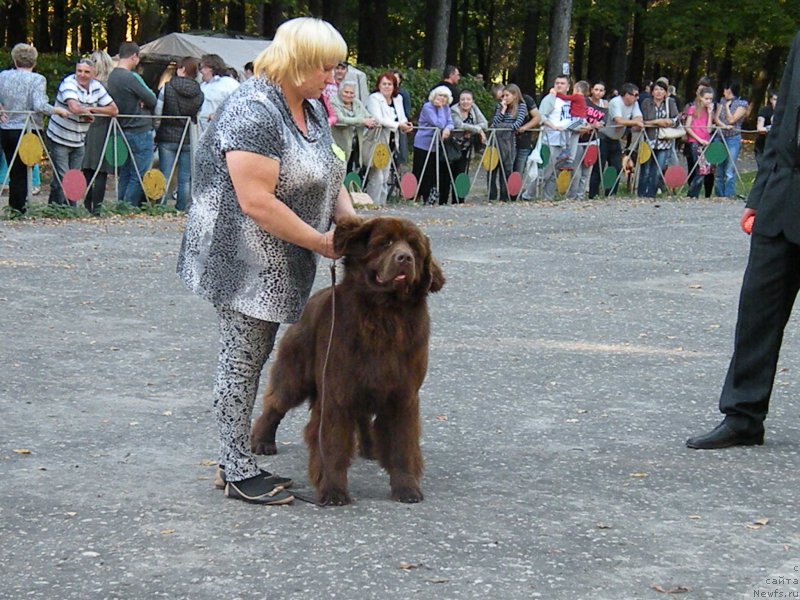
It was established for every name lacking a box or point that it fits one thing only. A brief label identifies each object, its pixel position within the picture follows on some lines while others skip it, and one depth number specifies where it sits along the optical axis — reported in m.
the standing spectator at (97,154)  15.34
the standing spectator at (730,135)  22.06
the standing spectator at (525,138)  19.73
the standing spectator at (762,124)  23.00
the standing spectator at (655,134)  21.34
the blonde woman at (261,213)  4.80
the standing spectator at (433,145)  18.44
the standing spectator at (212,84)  16.50
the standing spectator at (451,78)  19.77
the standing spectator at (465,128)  18.70
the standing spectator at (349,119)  17.19
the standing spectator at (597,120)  20.52
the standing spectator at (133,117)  15.41
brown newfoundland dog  4.82
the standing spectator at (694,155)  22.00
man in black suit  6.08
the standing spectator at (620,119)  20.73
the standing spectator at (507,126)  19.44
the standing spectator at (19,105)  15.01
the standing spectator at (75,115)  14.87
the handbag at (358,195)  17.36
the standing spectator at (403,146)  18.58
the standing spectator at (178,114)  15.93
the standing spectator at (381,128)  17.80
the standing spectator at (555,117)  19.81
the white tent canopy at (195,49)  26.80
